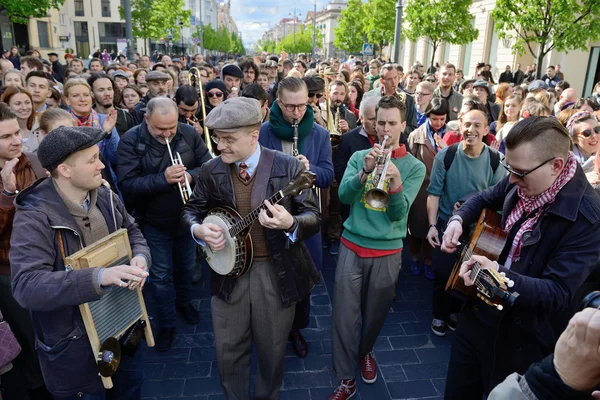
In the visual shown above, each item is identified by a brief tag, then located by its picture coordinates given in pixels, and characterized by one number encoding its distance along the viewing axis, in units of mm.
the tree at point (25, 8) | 17547
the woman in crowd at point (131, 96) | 7648
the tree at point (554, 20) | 12133
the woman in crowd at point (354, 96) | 8516
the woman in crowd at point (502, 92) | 8820
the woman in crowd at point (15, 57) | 18194
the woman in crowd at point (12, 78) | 6809
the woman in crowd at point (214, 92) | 7059
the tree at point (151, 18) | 28656
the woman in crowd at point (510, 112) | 6562
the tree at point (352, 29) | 38156
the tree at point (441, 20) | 18891
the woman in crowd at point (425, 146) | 5641
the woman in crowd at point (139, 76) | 10183
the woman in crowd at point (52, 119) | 4176
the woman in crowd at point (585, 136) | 4889
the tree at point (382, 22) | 28828
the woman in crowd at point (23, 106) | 4879
